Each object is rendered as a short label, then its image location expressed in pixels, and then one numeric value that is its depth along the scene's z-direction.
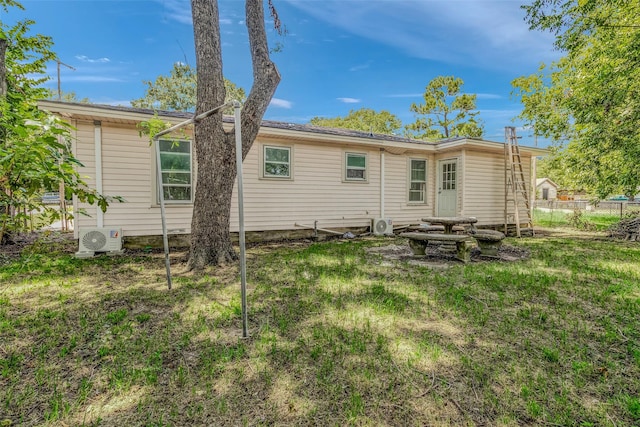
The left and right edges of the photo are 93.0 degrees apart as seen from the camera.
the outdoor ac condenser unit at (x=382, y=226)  9.25
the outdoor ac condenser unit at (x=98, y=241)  6.13
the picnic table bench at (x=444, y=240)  5.59
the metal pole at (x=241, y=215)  2.53
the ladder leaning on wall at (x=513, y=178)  9.61
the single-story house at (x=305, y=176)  6.51
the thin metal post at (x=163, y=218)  3.97
